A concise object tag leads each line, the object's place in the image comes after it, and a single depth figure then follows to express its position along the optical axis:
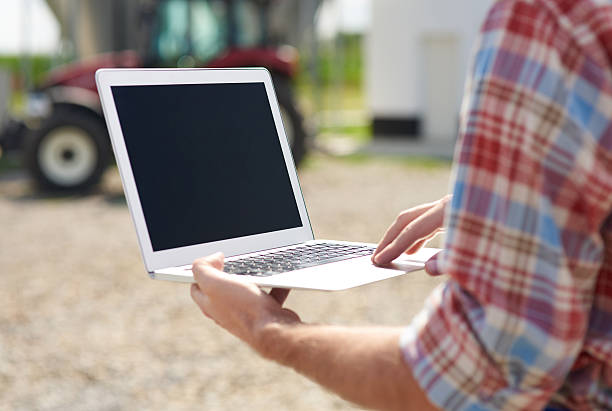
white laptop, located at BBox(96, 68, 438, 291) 1.28
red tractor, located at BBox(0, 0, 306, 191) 9.30
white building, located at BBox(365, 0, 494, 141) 15.38
